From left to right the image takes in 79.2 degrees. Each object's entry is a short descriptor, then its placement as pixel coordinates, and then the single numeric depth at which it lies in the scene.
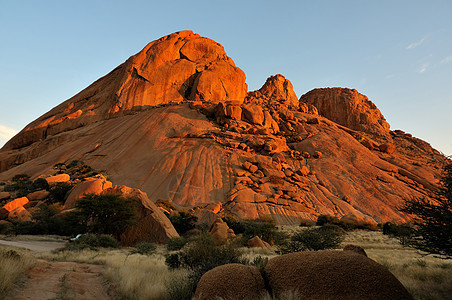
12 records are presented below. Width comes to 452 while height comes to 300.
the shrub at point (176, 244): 17.74
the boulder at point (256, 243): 18.39
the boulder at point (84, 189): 29.02
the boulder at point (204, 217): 27.31
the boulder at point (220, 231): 18.91
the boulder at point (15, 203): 28.19
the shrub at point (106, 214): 21.50
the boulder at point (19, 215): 26.45
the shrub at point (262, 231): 23.41
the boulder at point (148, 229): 20.94
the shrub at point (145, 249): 16.12
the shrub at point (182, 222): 26.53
